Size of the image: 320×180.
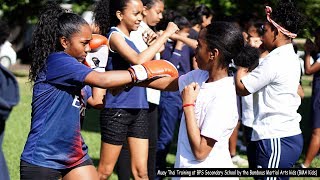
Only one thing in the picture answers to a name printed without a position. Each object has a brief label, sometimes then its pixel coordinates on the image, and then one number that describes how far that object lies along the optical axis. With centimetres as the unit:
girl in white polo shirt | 488
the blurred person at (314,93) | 826
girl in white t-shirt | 372
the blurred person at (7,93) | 396
